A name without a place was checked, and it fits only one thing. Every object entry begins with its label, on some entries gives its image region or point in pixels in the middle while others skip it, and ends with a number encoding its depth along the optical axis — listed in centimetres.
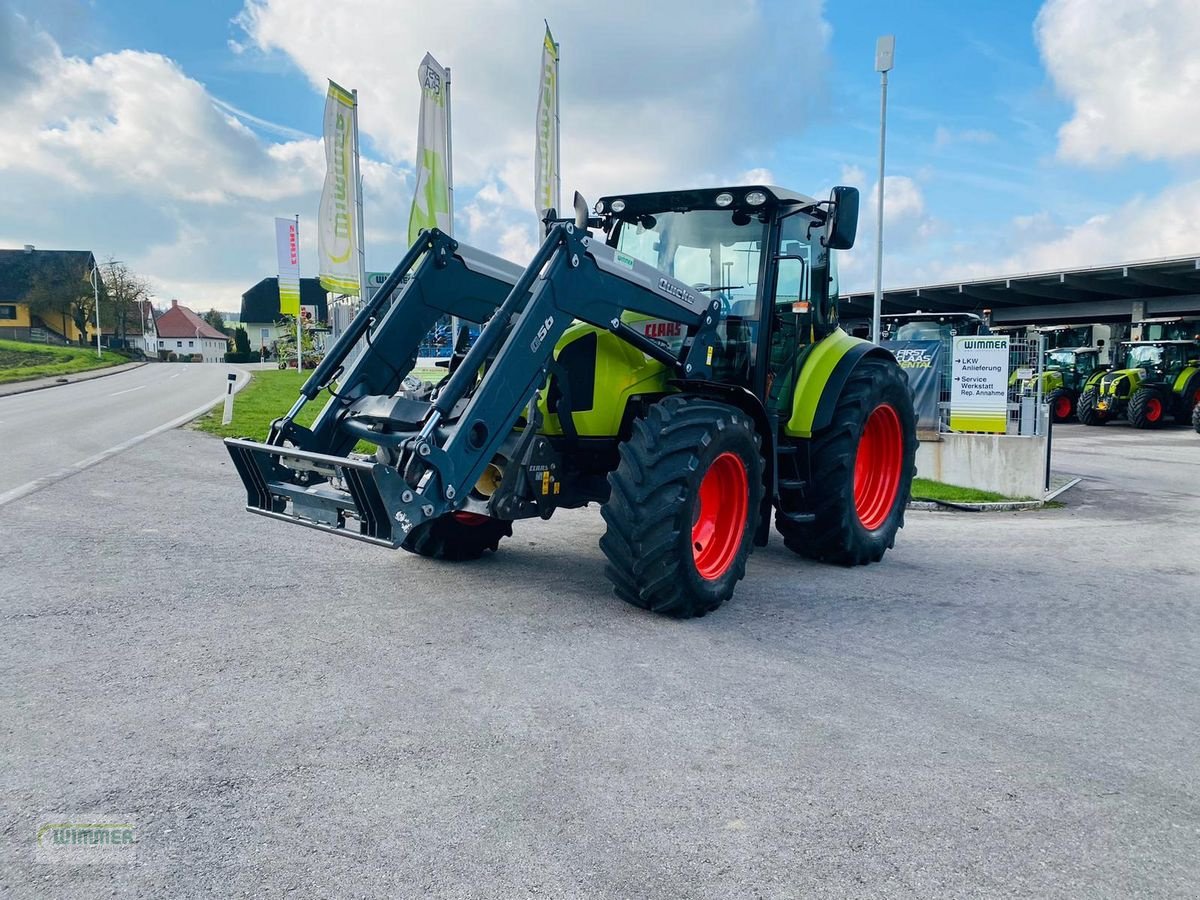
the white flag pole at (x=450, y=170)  1650
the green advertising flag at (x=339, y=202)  1822
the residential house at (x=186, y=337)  11038
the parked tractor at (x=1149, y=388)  2389
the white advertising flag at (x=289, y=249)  3133
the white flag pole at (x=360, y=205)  1861
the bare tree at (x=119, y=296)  7431
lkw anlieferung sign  1238
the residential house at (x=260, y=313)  10731
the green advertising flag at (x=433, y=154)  1595
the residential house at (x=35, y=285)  7506
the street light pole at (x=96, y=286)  6766
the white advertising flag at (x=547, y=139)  1628
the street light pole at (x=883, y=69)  1698
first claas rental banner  1307
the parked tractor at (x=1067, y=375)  2653
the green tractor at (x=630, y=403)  491
